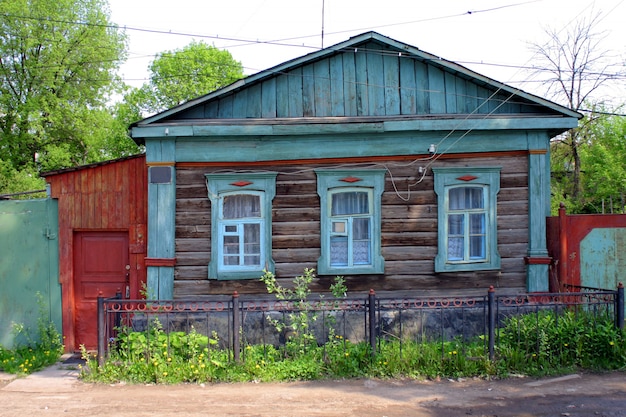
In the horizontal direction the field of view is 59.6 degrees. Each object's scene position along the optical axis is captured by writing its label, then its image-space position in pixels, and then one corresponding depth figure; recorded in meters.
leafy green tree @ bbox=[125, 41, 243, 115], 31.11
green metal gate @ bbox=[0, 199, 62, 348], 9.32
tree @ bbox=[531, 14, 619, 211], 20.31
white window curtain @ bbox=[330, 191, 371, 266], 9.29
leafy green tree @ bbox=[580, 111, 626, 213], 20.19
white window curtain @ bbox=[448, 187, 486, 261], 9.35
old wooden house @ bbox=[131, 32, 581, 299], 9.14
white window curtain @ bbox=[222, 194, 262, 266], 9.21
